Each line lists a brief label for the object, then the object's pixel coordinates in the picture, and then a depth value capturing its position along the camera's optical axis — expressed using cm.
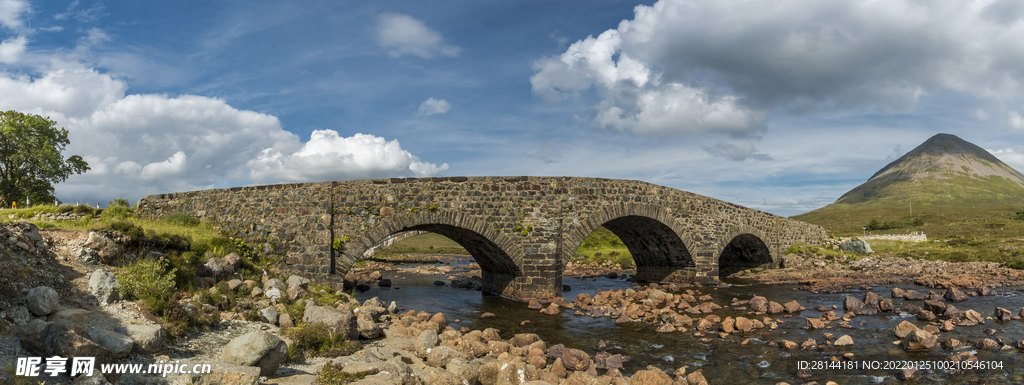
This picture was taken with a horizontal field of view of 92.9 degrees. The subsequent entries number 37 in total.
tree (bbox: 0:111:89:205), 2992
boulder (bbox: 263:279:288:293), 1395
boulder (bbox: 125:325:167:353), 734
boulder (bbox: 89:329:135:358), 670
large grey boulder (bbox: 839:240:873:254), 3341
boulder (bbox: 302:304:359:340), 1027
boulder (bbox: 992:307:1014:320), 1378
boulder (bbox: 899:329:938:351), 1131
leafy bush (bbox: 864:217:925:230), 6994
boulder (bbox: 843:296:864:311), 1605
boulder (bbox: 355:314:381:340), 1144
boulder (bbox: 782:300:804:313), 1650
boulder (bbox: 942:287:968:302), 1717
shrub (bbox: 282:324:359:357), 929
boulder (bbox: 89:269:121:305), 890
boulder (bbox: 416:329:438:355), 1061
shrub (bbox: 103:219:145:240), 1198
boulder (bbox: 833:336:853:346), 1190
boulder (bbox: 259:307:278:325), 1115
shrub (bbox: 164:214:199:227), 1747
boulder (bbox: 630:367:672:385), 872
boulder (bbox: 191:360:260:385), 639
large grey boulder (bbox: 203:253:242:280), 1317
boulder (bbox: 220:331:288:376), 741
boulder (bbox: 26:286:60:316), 746
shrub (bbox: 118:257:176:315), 930
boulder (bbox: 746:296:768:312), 1714
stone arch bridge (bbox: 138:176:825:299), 1702
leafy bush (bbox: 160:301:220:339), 869
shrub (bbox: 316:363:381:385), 767
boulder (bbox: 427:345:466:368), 962
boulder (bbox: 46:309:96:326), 755
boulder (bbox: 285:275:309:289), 1501
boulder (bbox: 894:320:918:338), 1209
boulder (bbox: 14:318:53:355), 638
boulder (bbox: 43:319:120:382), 595
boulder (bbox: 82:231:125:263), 1051
